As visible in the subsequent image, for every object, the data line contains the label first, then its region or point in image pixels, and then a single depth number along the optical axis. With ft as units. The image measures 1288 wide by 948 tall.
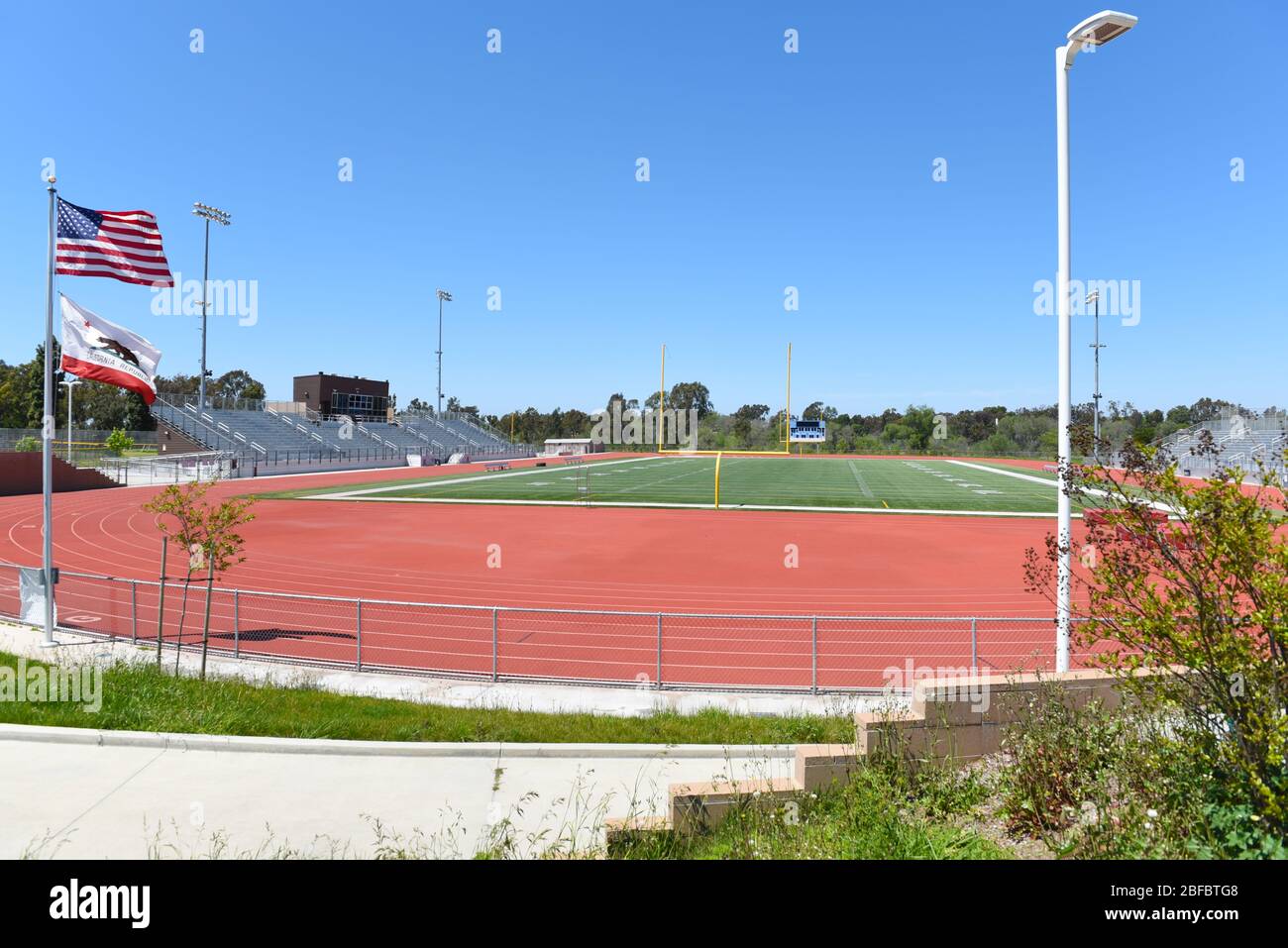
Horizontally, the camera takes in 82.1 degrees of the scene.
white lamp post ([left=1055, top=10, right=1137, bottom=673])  25.39
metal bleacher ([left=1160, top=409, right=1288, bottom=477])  190.19
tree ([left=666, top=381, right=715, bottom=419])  487.25
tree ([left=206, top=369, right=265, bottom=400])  483.51
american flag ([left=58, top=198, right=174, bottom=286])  38.75
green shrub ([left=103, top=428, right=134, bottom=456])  214.69
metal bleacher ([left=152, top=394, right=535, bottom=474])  199.21
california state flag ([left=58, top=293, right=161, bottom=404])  39.19
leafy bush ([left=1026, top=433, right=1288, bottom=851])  13.58
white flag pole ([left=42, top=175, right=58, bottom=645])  38.70
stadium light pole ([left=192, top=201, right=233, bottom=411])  190.70
